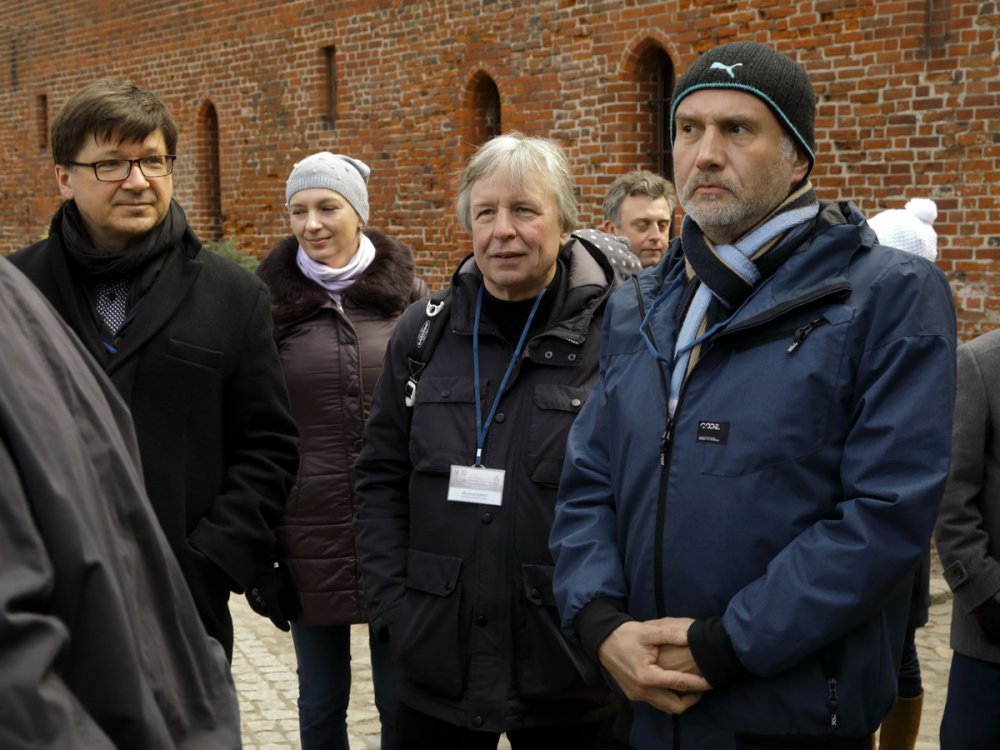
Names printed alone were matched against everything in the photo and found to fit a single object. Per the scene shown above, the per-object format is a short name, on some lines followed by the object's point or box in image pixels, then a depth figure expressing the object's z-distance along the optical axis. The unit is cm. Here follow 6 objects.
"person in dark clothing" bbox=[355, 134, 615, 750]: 296
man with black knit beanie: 226
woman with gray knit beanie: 382
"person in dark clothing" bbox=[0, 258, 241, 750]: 133
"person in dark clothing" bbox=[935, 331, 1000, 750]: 335
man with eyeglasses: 313
